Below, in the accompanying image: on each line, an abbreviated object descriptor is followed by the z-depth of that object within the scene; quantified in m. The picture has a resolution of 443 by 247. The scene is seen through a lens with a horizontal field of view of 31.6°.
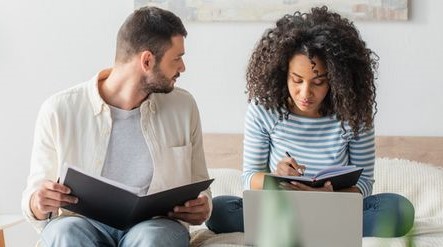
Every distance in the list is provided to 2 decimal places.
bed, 2.20
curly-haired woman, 2.18
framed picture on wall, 2.93
